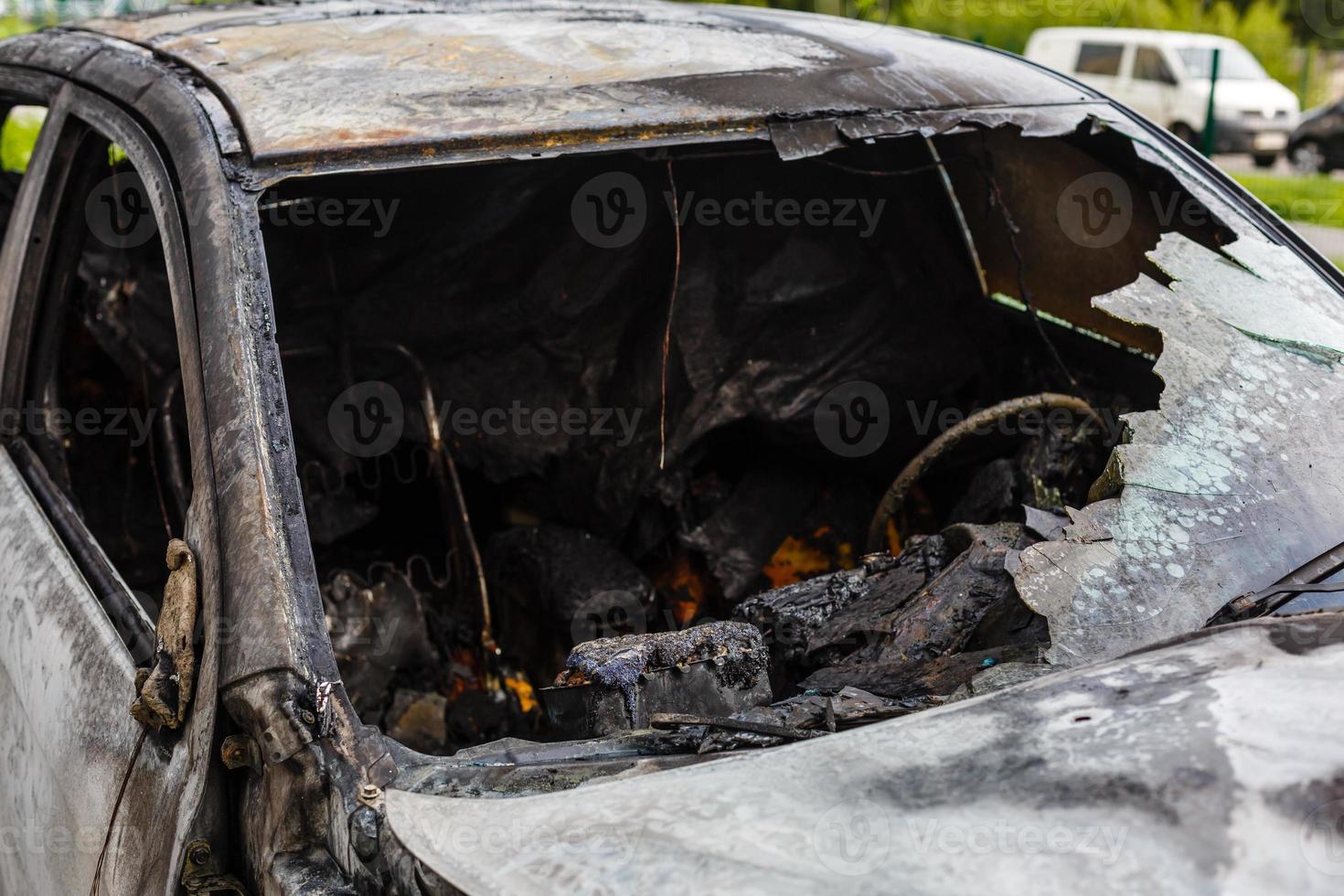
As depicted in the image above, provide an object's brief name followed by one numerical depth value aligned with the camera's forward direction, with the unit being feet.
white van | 78.09
